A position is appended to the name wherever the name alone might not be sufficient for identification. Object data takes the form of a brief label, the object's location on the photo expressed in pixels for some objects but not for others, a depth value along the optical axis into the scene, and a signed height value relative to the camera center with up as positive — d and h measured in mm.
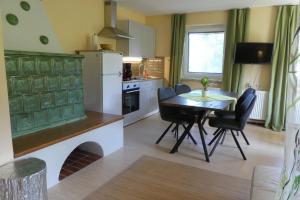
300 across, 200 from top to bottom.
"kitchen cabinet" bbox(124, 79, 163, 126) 4758 -763
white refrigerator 3732 -204
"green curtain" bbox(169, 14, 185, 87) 5395 +544
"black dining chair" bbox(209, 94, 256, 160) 3061 -716
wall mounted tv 4578 +345
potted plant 3604 -221
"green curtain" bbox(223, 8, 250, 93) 4746 +607
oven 4420 -594
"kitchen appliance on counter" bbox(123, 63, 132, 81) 4773 -87
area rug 2256 -1250
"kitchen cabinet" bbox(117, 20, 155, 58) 4770 +608
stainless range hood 4316 +888
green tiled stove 2391 -272
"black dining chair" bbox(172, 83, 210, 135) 4270 -387
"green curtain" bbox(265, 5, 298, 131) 4375 +103
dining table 2916 -459
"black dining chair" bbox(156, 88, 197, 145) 3383 -697
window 5316 +405
